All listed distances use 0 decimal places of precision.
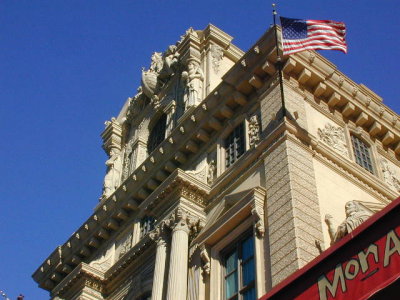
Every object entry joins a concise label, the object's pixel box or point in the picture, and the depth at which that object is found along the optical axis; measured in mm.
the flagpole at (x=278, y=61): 20127
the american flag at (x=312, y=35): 19625
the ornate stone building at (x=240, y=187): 17328
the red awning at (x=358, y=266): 9695
